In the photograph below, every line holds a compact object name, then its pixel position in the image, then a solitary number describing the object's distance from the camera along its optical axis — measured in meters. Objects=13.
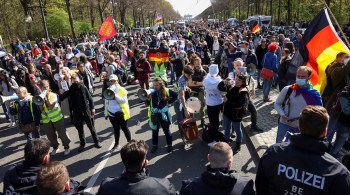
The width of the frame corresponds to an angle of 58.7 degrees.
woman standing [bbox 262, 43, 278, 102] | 9.14
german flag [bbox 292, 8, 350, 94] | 4.83
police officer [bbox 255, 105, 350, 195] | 2.39
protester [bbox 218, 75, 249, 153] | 5.69
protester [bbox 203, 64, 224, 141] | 6.30
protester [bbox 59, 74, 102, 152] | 6.64
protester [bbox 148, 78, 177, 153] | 6.19
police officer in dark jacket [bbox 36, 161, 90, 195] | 2.57
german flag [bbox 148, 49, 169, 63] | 10.53
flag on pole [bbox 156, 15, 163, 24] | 35.55
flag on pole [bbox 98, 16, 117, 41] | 14.09
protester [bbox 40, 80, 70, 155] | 6.48
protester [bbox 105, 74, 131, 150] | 6.43
